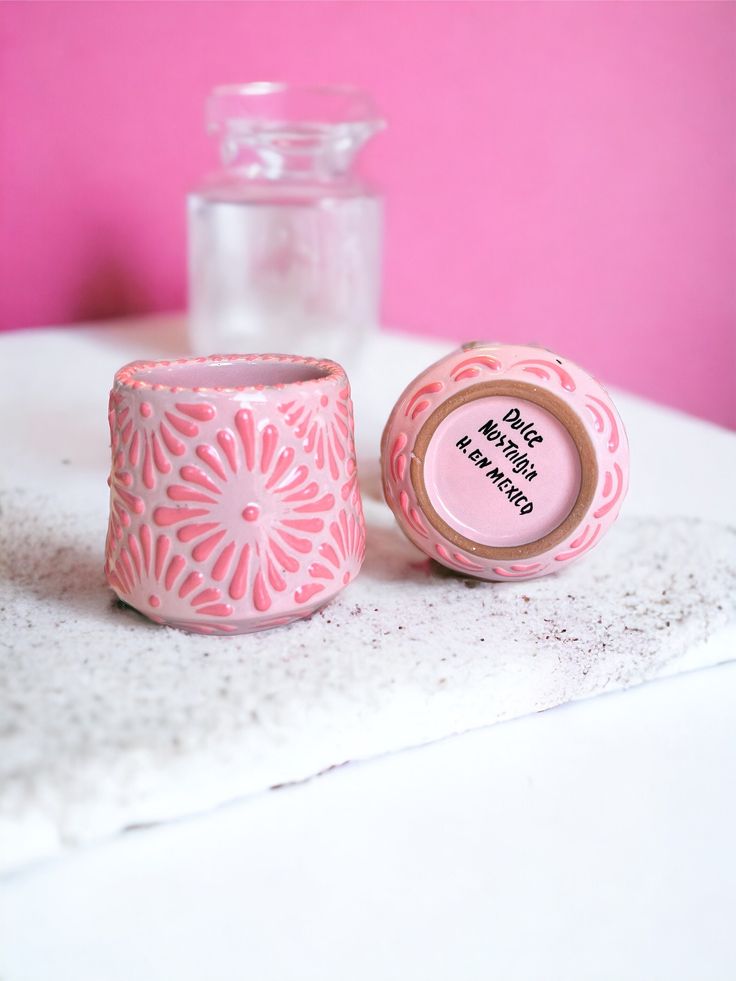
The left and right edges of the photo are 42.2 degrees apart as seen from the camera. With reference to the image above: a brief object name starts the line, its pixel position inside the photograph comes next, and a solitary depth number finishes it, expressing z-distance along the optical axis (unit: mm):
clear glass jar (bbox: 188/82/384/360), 915
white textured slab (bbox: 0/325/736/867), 379
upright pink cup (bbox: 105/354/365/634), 441
